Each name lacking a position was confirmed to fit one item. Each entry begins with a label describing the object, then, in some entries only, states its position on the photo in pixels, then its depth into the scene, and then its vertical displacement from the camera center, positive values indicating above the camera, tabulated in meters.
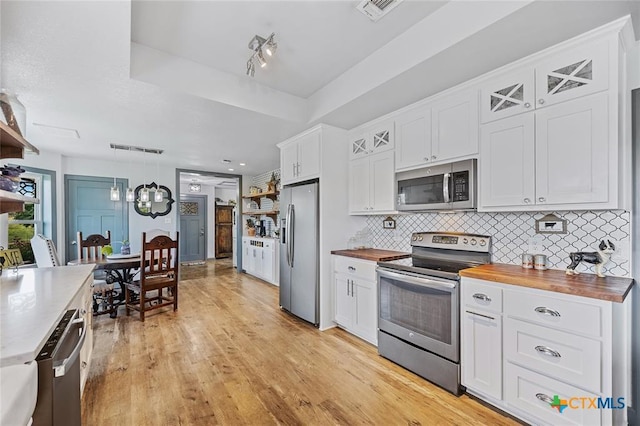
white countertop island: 0.94 -0.47
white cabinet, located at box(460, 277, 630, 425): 1.44 -0.86
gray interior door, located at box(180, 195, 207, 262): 8.30 -0.49
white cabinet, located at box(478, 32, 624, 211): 1.63 +0.53
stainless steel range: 2.06 -0.79
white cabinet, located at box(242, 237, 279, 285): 5.36 -1.00
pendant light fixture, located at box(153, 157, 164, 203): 4.58 +0.54
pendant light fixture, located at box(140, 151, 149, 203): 4.43 +0.29
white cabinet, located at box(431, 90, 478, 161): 2.24 +0.74
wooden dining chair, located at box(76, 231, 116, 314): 3.74 -0.70
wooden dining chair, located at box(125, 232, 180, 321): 3.55 -0.82
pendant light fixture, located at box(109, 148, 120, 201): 4.24 +0.31
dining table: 3.63 -0.73
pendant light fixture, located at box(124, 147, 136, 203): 4.48 +0.29
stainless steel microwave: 2.24 +0.22
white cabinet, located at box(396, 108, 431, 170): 2.57 +0.73
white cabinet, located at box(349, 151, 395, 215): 2.95 +0.32
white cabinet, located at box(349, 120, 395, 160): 2.97 +0.85
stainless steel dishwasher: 1.01 -0.65
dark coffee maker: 6.34 -0.43
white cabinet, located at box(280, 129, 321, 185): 3.40 +0.74
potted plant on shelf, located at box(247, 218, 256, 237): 6.57 -0.39
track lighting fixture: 2.03 +1.32
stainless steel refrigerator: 3.34 -0.51
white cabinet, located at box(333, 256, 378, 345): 2.81 -0.95
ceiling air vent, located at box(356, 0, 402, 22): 1.79 +1.39
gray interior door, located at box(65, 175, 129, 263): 5.05 +0.05
